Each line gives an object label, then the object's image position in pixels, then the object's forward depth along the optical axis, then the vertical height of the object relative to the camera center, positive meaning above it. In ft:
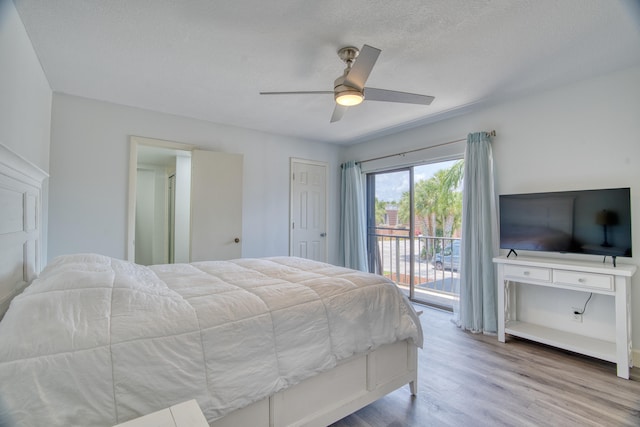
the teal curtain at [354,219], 15.47 +0.05
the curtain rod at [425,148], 10.58 +3.14
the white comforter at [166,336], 2.94 -1.54
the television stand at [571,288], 7.33 -1.94
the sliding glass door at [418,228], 14.23 -0.40
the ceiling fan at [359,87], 6.01 +3.14
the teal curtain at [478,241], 10.23 -0.78
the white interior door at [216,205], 11.53 +0.60
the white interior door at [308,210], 14.99 +0.54
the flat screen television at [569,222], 7.76 -0.06
